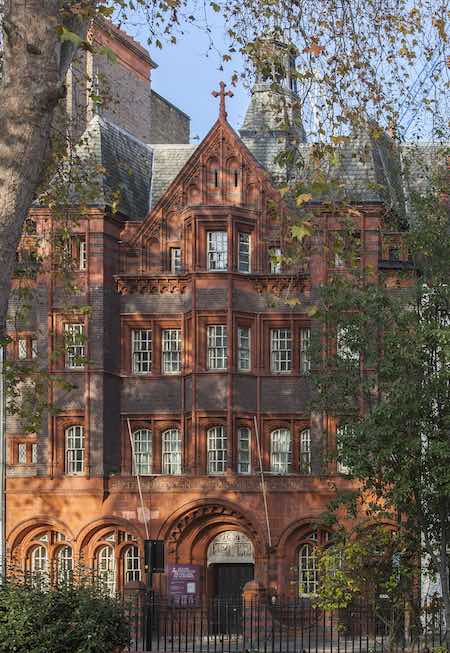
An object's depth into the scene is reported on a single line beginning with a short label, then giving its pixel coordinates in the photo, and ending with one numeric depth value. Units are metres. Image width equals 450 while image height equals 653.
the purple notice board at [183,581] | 51.19
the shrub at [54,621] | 27.69
